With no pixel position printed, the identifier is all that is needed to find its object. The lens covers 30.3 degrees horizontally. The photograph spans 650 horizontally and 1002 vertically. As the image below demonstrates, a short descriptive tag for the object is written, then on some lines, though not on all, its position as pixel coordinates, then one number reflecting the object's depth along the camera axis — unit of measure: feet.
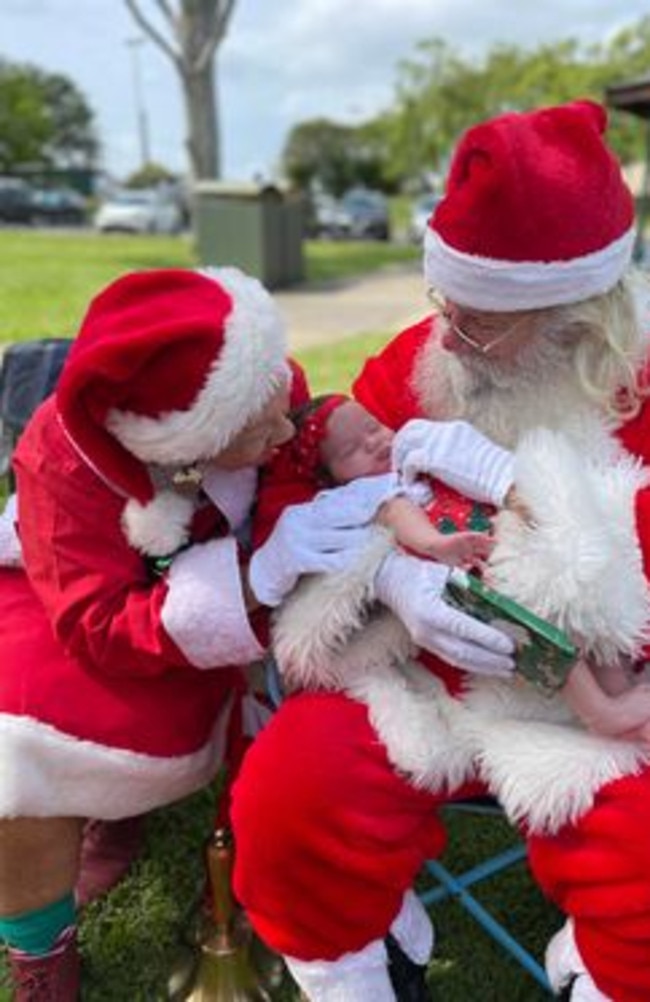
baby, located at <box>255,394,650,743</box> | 5.71
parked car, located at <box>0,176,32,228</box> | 118.73
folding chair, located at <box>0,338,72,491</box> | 8.98
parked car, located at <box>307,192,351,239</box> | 118.01
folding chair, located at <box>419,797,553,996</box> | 7.31
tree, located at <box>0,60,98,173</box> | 202.59
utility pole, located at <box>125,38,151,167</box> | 220.80
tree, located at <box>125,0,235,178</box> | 53.16
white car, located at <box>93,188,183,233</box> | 110.32
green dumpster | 43.47
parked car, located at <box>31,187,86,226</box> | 126.00
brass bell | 7.07
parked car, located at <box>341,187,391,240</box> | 119.14
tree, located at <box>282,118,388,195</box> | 206.59
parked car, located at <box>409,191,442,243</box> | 107.65
